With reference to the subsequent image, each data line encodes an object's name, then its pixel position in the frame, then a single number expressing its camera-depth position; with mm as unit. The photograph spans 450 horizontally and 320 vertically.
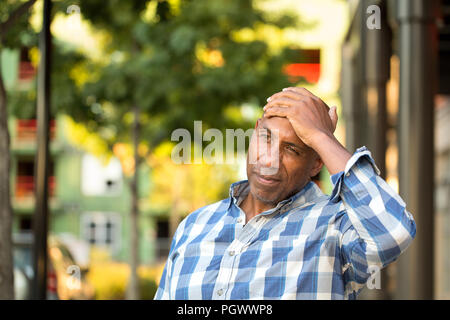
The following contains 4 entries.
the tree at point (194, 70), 9430
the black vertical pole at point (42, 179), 2826
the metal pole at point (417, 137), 4453
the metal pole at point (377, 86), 6328
